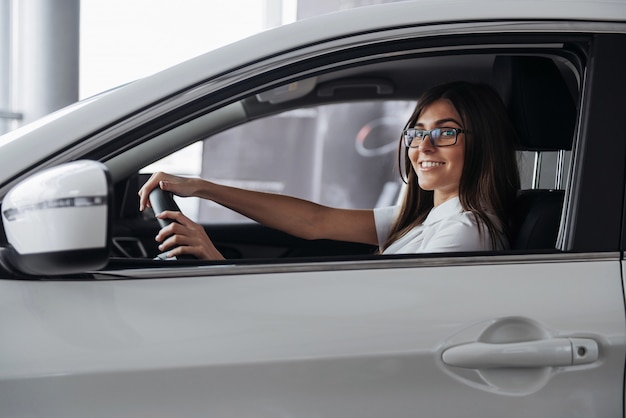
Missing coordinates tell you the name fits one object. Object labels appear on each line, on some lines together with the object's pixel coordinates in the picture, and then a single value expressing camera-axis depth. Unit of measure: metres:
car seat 1.63
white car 1.12
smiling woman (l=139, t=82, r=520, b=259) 1.67
